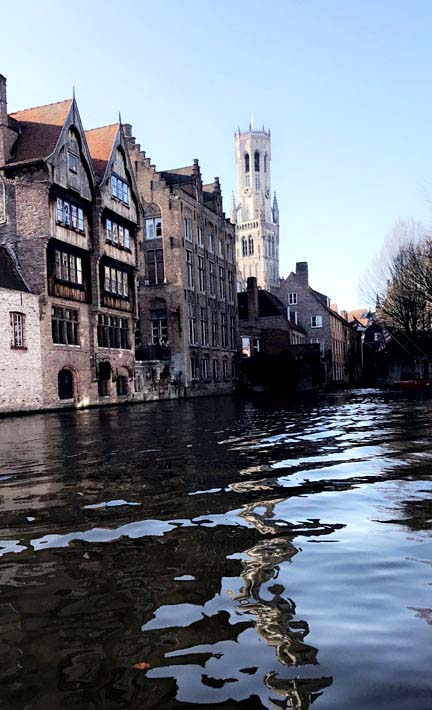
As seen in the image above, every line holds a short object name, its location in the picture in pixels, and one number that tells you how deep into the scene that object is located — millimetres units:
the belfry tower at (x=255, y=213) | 150875
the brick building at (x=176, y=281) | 50562
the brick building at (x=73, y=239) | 30609
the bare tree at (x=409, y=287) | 42906
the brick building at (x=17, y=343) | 27859
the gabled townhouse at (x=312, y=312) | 72000
